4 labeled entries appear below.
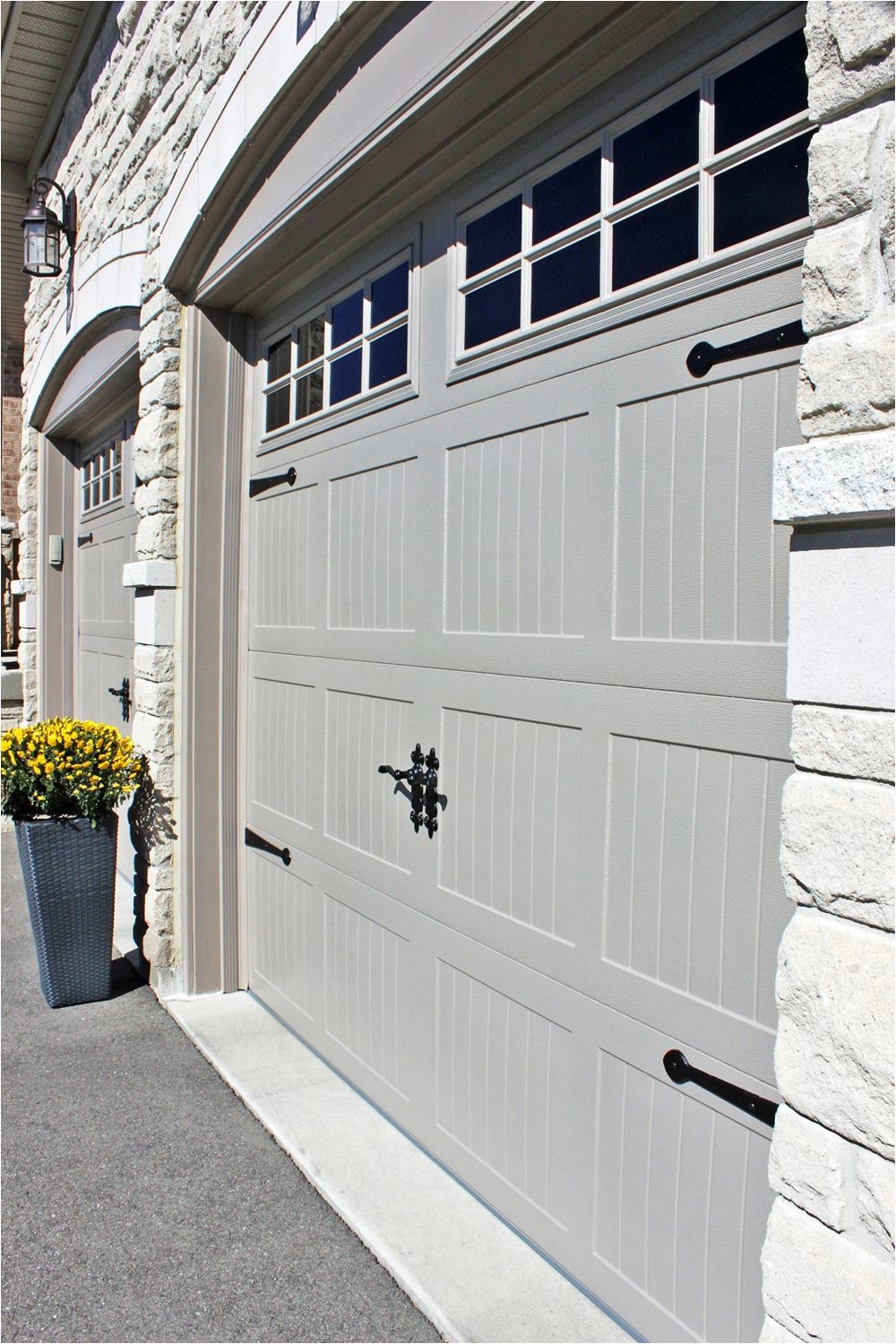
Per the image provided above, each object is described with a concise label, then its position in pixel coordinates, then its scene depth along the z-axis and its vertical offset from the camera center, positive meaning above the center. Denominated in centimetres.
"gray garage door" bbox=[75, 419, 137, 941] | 625 +12
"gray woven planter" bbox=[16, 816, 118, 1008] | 424 -129
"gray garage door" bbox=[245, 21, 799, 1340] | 201 -42
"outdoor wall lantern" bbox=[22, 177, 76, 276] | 627 +243
